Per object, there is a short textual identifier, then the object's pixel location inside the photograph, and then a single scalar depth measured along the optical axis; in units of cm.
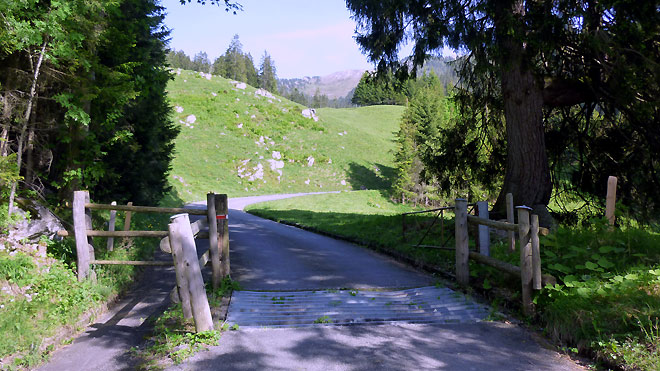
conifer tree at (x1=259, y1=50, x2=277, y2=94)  13100
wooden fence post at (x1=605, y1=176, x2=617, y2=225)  758
